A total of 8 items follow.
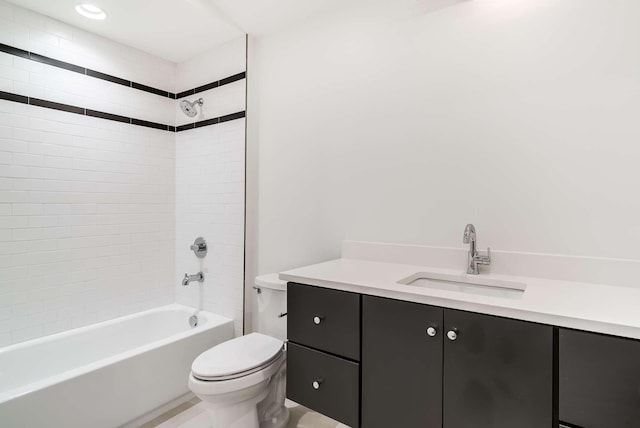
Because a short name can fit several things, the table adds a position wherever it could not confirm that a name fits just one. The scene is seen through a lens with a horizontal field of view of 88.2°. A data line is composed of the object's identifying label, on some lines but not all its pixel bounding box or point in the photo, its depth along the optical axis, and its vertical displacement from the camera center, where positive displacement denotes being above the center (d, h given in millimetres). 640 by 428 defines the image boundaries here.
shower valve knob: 2645 -282
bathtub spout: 2605 -523
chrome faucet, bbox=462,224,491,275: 1479 -186
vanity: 870 -431
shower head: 2632 +844
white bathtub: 1554 -912
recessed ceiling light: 2018 +1256
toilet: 1527 -766
